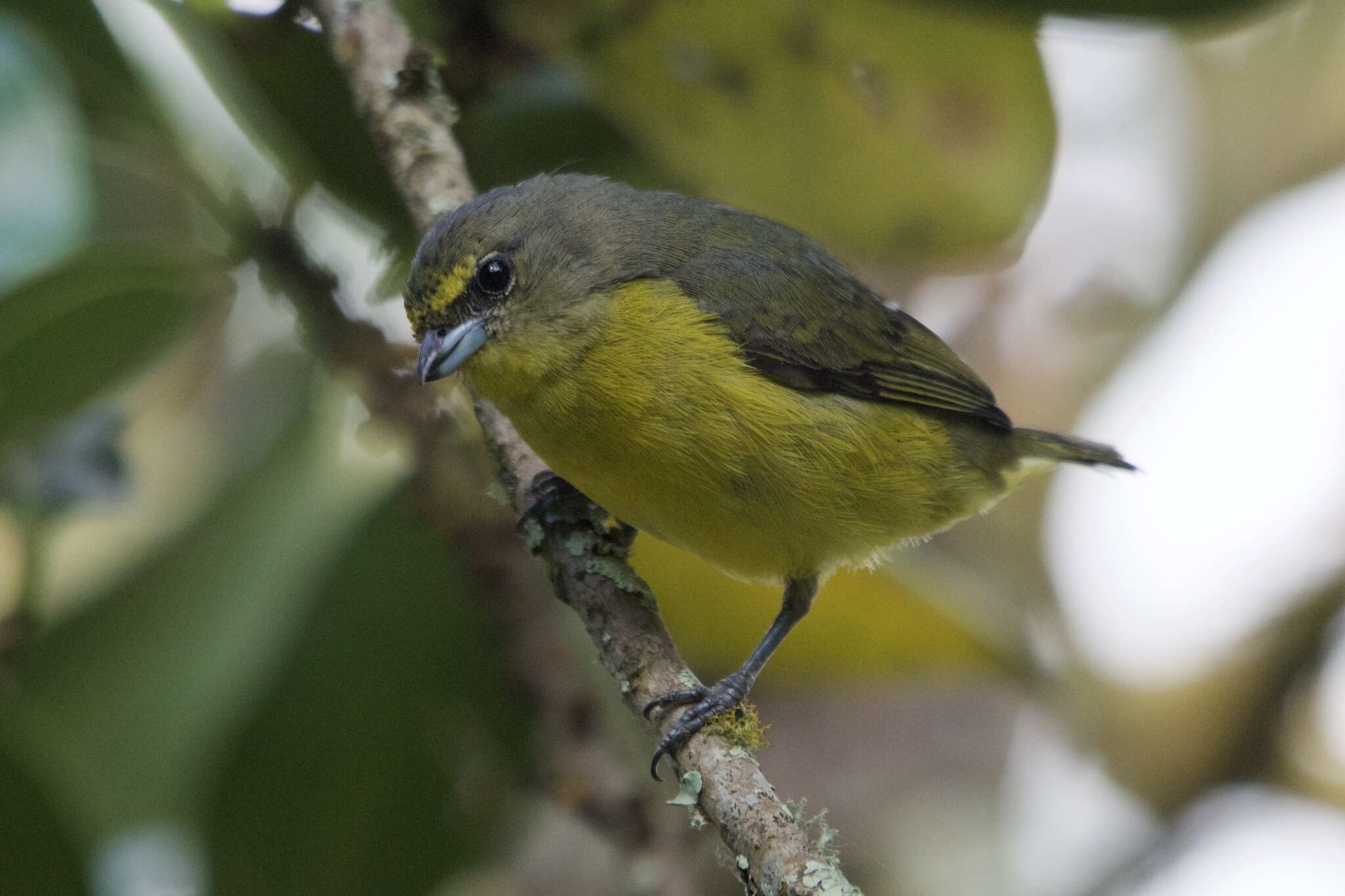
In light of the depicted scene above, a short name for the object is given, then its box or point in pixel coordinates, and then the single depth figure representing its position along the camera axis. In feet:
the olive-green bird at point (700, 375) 16.58
